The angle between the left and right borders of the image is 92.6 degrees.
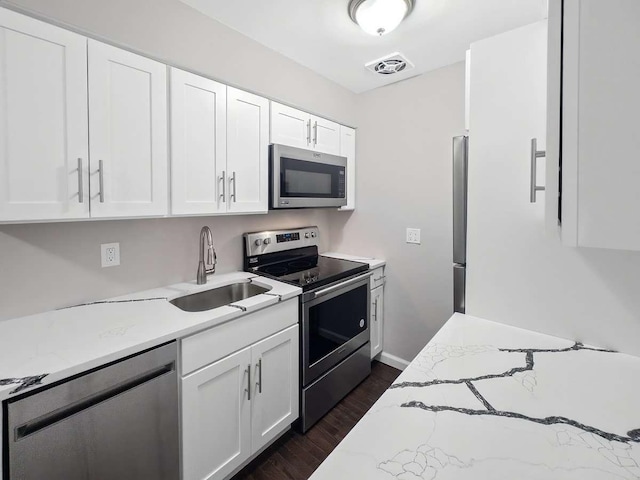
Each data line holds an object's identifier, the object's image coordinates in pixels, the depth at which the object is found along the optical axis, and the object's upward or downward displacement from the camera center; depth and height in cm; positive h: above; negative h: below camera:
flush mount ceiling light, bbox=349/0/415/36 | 155 +115
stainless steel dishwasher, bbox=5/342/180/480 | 92 -66
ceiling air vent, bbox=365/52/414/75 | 218 +125
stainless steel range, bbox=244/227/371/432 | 190 -54
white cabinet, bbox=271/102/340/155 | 208 +77
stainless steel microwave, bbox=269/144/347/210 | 206 +41
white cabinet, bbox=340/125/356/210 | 270 +70
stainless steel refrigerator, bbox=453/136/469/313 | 152 +9
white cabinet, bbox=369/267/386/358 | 256 -67
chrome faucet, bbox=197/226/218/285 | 184 -13
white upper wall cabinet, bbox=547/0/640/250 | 44 +18
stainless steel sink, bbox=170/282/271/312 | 174 -39
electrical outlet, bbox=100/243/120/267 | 157 -11
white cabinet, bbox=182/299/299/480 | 134 -86
